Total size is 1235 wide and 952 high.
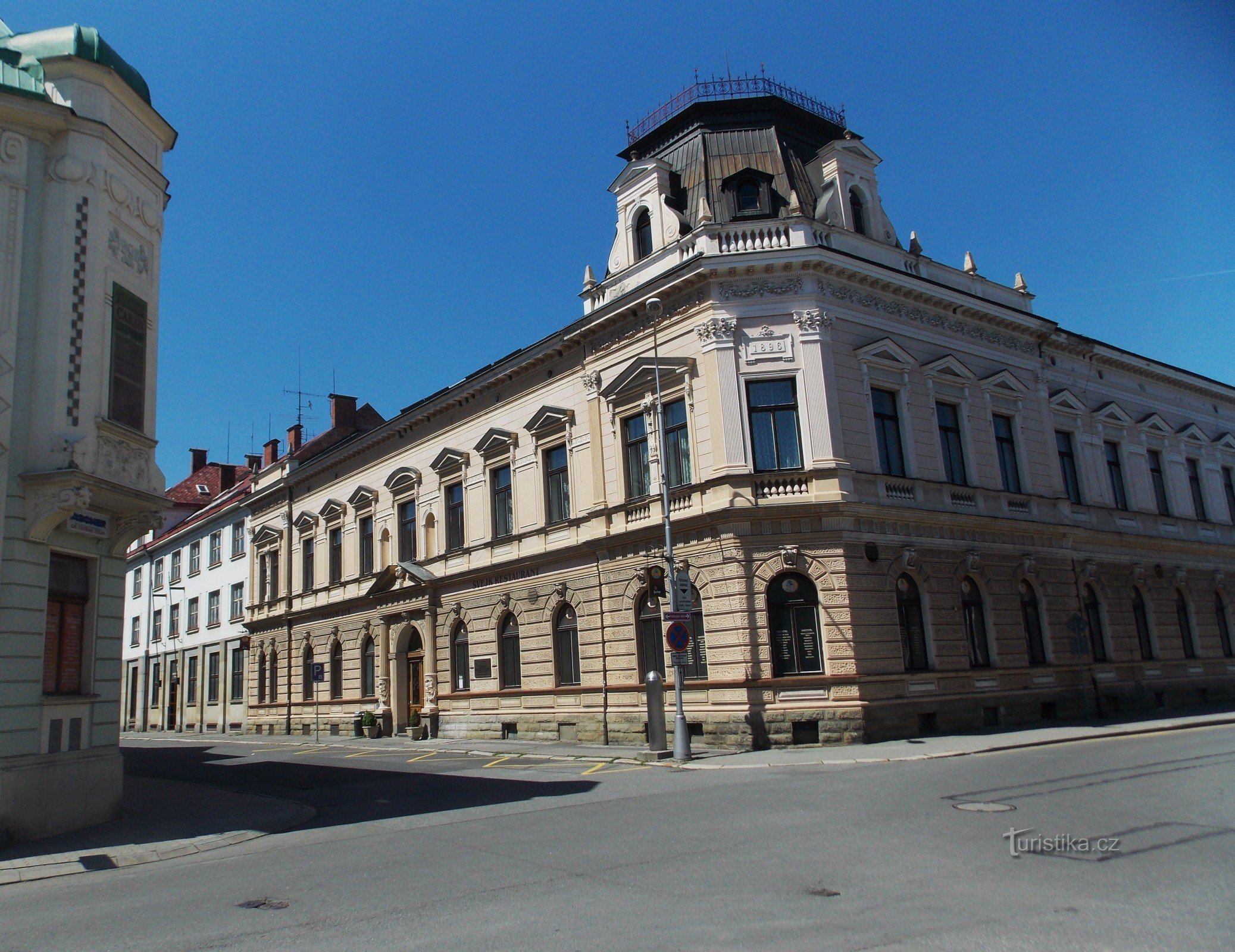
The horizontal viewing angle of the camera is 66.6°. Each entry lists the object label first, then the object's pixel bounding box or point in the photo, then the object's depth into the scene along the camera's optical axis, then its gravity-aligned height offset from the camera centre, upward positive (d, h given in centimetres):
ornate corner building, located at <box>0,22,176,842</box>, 1288 +434
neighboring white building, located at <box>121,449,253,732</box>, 4597 +468
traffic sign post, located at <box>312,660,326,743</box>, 3161 +63
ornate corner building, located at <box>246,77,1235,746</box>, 2152 +466
